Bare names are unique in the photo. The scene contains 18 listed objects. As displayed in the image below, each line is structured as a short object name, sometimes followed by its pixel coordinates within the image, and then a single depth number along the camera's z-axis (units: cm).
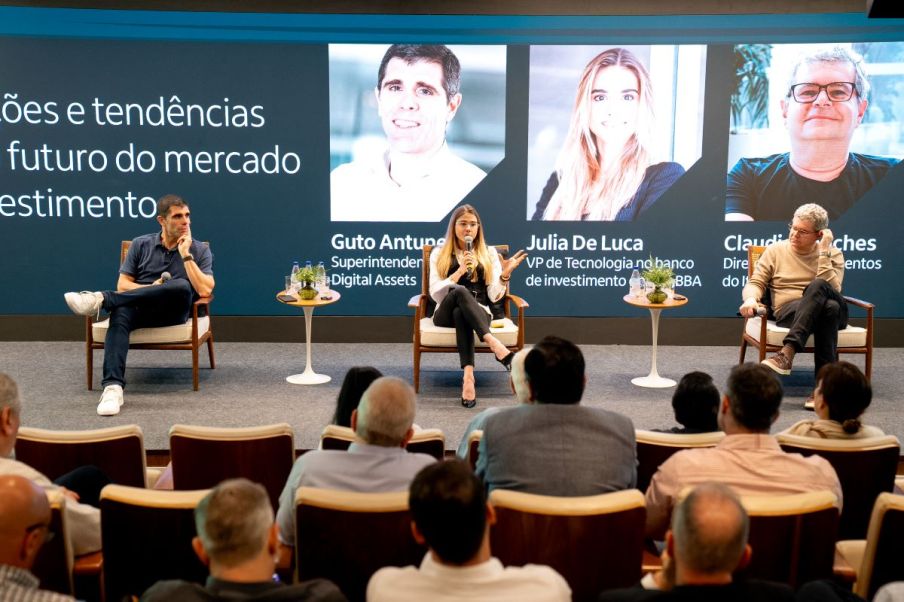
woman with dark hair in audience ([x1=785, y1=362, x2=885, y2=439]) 310
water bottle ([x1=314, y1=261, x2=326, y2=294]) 655
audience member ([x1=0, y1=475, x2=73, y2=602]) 204
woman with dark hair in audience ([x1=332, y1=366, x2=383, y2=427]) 343
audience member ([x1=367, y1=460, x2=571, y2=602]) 199
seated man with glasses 593
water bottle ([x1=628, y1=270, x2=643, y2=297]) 661
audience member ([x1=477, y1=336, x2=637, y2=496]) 272
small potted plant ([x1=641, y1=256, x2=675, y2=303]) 640
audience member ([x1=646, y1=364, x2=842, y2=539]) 268
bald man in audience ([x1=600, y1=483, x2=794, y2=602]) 195
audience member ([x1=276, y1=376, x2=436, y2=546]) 265
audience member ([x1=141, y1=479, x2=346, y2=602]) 195
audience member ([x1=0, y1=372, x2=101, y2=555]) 264
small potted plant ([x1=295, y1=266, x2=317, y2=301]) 650
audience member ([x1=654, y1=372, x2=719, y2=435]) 327
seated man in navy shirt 595
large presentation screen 741
